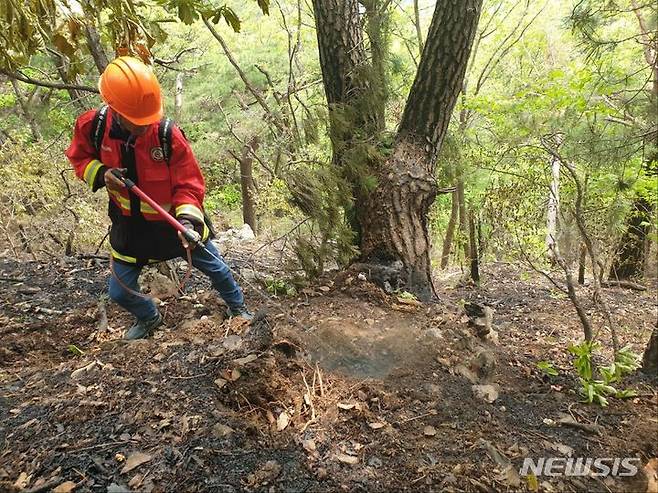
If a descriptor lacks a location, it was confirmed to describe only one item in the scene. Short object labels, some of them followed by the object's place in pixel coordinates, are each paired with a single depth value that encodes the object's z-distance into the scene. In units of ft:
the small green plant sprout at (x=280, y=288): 13.80
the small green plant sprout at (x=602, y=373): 8.59
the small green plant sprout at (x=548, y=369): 9.98
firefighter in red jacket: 8.93
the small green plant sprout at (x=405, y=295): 13.20
